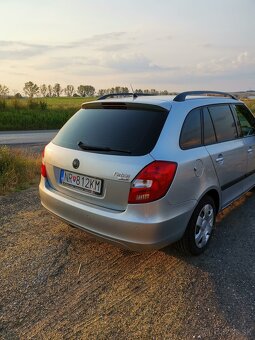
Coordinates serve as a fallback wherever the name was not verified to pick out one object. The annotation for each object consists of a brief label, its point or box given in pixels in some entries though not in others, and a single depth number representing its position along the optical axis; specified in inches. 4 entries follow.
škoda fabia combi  118.0
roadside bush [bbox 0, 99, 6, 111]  1093.3
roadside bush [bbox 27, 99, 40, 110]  1189.7
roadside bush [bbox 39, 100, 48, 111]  1202.0
